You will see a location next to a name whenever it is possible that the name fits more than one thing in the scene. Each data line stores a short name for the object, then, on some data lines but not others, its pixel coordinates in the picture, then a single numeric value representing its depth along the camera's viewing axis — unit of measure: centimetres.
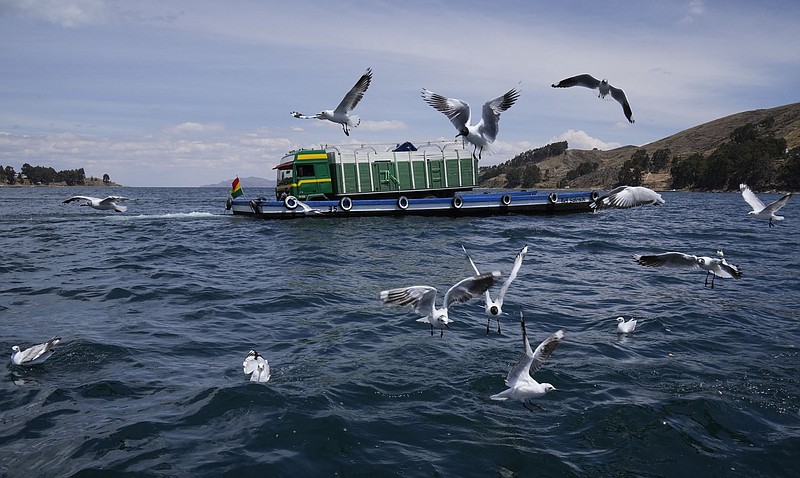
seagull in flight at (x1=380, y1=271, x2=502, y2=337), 852
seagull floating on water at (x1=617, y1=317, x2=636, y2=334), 1108
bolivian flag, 4244
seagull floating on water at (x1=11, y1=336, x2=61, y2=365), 897
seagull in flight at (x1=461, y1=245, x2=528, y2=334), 869
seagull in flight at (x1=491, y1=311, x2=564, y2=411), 718
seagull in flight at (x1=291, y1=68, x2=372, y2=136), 1403
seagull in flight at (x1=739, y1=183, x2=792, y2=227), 1255
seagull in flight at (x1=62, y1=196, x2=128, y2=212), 1605
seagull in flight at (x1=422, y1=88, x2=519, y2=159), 1202
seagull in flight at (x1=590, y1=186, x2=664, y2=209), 1058
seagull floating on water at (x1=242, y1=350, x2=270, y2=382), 848
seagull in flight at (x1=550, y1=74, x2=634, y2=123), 1160
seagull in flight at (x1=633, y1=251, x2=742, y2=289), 1020
